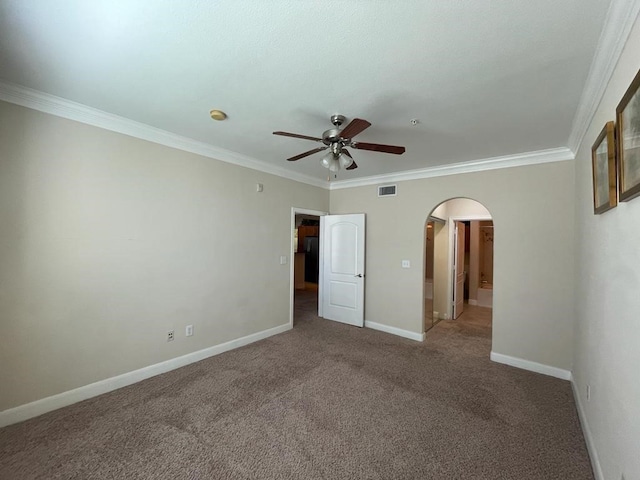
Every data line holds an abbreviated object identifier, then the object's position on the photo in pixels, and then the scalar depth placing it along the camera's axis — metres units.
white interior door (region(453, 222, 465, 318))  5.30
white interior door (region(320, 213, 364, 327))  4.71
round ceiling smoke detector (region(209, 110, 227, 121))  2.43
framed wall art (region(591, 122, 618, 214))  1.50
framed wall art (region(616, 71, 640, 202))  1.15
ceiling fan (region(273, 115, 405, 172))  2.27
